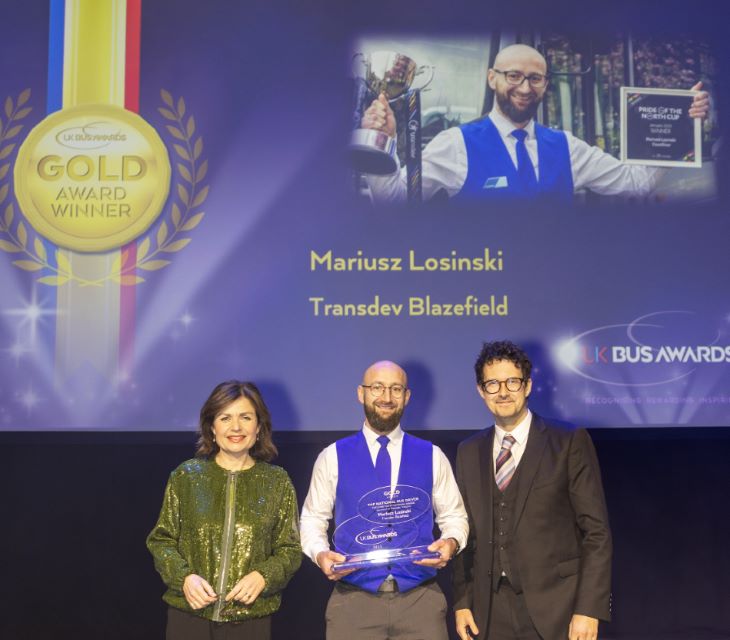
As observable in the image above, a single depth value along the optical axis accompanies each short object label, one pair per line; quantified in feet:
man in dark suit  7.89
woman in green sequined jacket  7.77
